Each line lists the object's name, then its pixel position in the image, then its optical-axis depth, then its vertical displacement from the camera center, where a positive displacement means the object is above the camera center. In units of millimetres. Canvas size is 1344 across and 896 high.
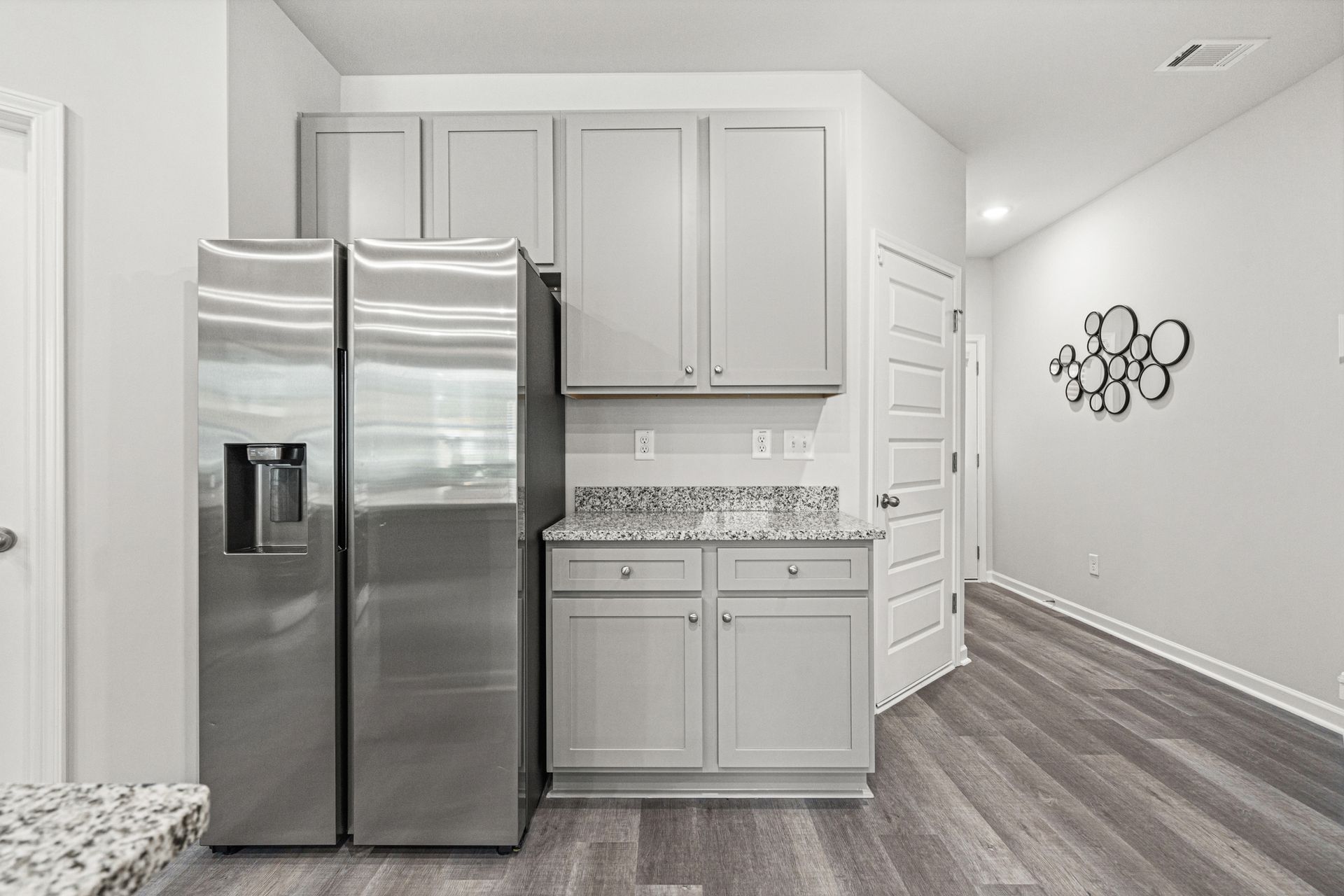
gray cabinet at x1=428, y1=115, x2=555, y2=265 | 2492 +1039
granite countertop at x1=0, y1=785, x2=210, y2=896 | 425 -275
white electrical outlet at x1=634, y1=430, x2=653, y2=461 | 2791 +22
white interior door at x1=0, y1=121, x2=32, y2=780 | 1901 -6
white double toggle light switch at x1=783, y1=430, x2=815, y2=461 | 2809 +39
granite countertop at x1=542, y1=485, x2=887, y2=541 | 2156 -262
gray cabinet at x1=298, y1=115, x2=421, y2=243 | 2484 +1046
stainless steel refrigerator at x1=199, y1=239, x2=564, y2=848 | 1882 -269
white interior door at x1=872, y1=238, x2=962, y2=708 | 2988 -67
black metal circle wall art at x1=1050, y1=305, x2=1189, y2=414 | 3637 +549
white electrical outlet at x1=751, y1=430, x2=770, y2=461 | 2799 +30
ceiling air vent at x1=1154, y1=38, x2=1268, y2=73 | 2605 +1626
